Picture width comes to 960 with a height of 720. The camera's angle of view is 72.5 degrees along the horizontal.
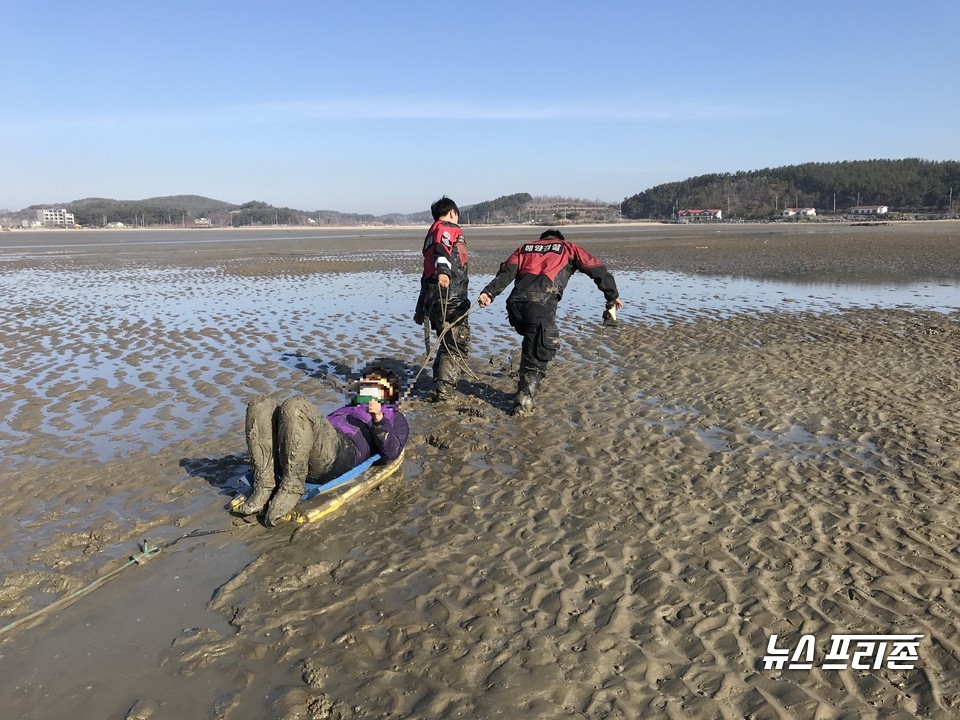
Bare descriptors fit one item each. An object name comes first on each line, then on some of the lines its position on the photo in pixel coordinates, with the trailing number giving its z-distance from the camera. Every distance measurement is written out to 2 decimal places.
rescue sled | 5.09
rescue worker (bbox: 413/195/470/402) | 8.52
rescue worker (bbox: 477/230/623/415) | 7.91
